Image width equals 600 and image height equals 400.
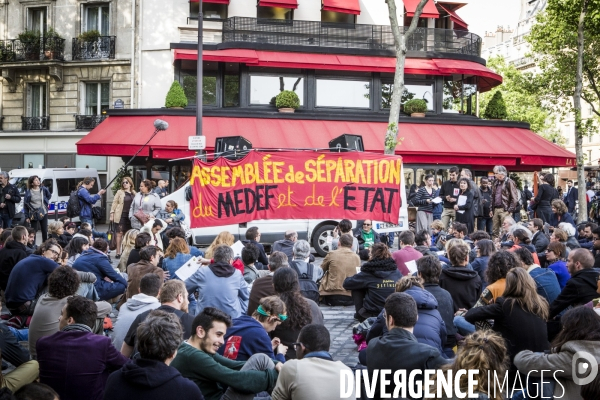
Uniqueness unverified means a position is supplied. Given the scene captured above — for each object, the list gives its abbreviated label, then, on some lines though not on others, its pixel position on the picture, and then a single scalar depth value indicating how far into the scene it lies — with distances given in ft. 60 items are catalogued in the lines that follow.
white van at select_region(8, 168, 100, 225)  83.97
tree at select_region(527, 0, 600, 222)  86.02
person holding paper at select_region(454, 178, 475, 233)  53.36
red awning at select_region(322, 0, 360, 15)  88.79
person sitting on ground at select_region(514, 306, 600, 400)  17.70
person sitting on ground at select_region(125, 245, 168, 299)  28.04
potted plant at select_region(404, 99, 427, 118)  88.53
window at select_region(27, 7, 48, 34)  102.58
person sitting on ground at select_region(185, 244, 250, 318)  28.14
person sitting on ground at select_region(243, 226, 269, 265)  39.06
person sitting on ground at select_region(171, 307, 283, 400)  17.58
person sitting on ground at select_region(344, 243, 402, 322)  31.63
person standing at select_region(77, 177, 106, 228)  59.36
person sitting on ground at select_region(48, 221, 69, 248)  44.06
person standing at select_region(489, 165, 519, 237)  54.13
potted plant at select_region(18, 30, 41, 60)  100.22
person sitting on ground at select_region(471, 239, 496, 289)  31.71
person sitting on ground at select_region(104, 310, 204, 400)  15.01
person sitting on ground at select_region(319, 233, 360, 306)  37.91
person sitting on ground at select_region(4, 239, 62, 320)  30.58
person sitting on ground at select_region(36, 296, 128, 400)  18.49
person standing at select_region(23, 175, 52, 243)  61.67
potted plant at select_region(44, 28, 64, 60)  99.30
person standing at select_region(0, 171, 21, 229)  62.49
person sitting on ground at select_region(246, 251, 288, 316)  27.50
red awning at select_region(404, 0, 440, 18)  91.25
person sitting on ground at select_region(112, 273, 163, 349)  23.00
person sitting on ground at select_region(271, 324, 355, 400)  16.19
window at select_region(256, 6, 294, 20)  90.22
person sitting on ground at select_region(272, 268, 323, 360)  22.61
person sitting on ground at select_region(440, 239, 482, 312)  28.71
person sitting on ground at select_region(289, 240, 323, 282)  34.81
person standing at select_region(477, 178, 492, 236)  55.52
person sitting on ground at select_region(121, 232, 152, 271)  35.65
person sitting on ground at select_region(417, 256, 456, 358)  25.72
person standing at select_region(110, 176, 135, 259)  57.31
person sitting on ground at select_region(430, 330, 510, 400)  15.10
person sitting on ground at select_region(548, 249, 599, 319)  24.94
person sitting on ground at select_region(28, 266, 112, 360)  23.97
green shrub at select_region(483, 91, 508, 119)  96.37
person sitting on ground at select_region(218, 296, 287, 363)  19.94
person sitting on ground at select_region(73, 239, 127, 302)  32.01
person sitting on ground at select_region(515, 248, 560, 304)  27.07
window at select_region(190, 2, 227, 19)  89.10
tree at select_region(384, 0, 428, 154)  72.08
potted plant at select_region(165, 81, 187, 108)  82.12
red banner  40.86
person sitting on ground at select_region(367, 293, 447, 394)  18.28
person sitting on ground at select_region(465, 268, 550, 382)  21.79
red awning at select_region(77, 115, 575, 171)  77.05
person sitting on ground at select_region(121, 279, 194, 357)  21.21
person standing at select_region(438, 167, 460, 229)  54.90
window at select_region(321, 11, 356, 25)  92.17
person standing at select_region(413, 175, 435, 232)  55.36
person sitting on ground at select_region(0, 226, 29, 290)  35.29
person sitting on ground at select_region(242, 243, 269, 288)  33.40
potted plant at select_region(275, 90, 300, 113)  84.53
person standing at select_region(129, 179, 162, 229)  54.19
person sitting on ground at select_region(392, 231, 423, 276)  34.88
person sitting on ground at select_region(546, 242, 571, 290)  29.19
